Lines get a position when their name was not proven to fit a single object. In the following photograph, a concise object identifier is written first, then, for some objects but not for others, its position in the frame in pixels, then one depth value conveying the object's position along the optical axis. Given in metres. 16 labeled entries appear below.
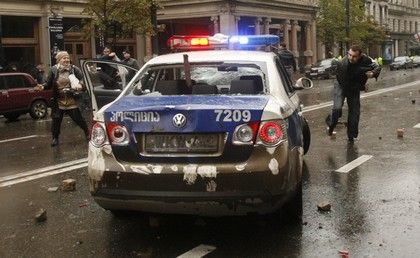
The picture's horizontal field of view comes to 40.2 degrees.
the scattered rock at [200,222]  5.16
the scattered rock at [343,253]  4.23
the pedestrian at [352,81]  9.56
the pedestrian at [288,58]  17.03
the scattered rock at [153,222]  5.17
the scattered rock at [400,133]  10.31
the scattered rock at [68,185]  6.75
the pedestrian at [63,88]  10.28
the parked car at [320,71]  38.56
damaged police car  4.29
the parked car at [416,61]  58.53
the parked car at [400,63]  54.06
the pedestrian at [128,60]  14.05
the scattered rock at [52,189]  6.75
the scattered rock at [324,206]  5.53
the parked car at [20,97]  16.86
